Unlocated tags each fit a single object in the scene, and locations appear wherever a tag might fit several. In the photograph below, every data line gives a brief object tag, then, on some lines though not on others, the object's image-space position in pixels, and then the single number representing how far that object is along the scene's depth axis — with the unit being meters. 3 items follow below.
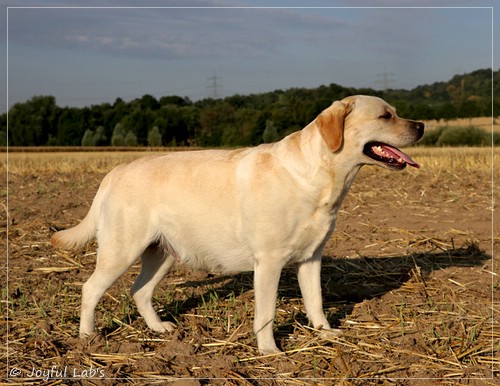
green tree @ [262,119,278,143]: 37.91
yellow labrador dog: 4.78
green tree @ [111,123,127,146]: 42.94
